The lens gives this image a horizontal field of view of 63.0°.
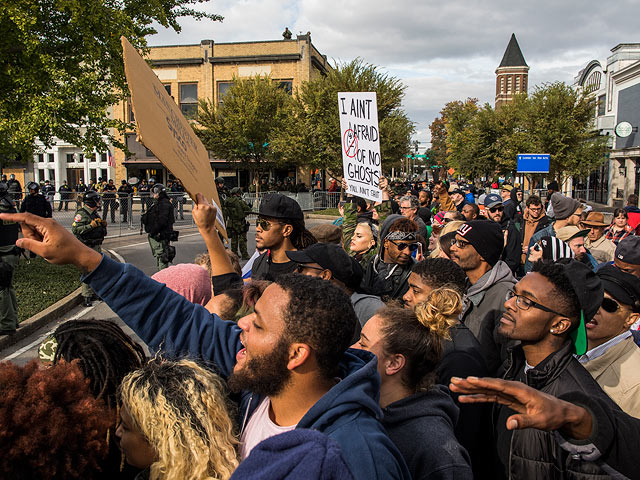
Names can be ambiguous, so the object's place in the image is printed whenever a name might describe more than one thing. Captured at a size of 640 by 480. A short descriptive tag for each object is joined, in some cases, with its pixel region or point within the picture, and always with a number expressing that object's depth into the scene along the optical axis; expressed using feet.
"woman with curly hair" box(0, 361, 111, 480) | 5.01
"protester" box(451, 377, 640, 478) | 5.34
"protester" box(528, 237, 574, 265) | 15.70
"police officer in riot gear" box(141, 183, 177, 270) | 35.14
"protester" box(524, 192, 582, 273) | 22.40
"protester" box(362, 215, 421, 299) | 15.16
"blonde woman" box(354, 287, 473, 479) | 6.36
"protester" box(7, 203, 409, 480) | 5.18
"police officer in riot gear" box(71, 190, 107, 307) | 30.37
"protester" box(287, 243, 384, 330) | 11.85
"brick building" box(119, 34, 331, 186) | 127.75
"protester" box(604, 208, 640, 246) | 25.03
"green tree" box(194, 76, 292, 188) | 105.50
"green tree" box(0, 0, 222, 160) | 33.83
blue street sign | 80.74
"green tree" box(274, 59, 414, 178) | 99.55
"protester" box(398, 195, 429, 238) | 26.09
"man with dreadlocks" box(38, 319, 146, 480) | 6.42
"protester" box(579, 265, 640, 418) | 8.87
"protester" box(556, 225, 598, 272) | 18.26
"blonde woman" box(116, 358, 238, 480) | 5.77
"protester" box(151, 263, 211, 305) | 11.27
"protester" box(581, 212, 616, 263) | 23.15
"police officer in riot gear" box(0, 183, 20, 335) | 22.13
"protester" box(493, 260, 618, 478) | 7.58
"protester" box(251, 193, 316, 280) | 13.92
